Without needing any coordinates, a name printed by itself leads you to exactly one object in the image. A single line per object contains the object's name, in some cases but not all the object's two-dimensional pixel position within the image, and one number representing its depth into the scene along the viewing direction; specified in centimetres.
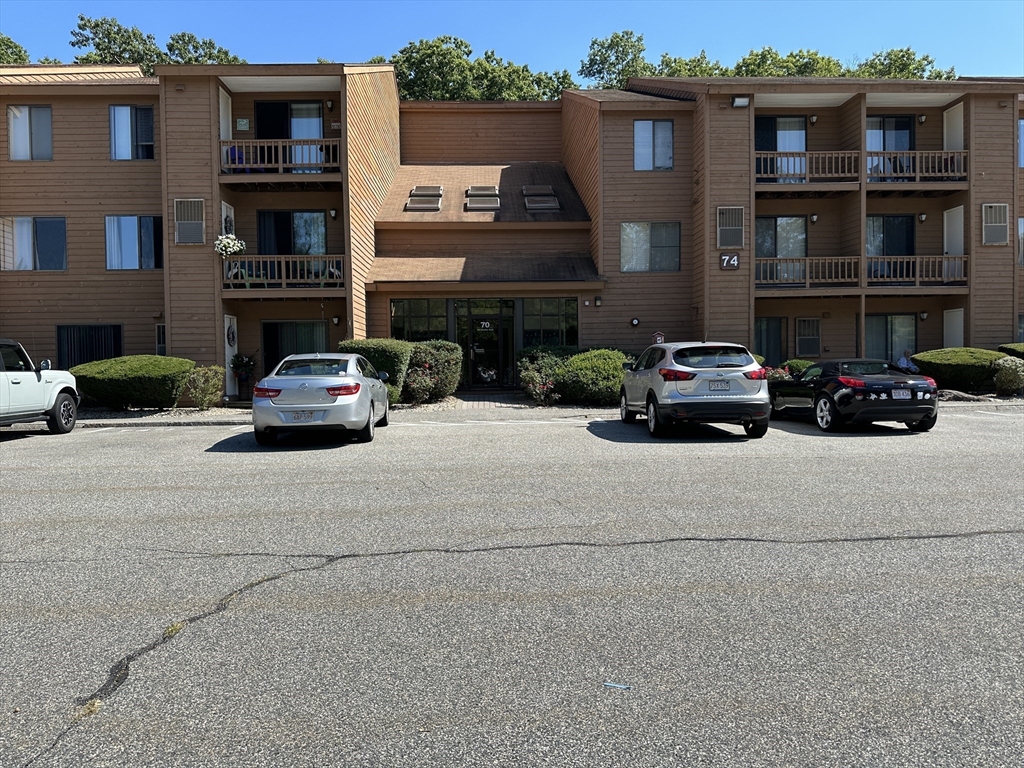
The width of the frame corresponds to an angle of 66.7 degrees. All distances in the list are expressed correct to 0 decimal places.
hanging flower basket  2020
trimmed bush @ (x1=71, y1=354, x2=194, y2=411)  1711
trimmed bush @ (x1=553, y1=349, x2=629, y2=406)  1805
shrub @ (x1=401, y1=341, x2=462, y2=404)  1878
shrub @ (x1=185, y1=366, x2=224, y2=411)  1833
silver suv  1211
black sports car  1294
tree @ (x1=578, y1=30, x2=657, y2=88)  5409
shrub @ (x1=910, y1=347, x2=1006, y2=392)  2020
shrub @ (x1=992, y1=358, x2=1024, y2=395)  1967
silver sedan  1175
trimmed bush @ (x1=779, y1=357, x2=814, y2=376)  2059
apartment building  2089
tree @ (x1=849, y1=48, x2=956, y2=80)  4403
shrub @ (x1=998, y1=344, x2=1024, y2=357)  2116
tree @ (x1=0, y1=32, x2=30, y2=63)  3788
